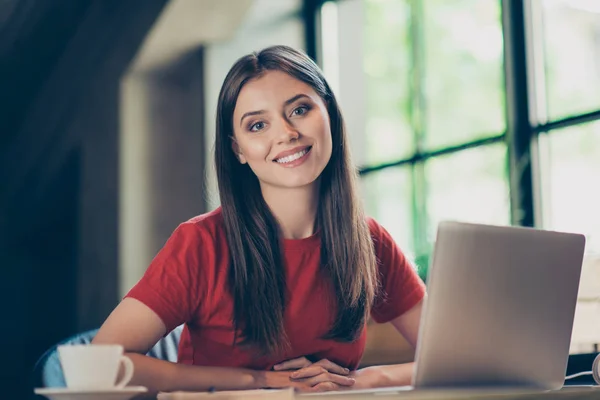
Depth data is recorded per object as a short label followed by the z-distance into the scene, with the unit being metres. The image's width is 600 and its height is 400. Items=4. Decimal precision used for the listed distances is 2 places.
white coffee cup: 1.59
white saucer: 1.57
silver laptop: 1.75
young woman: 2.27
